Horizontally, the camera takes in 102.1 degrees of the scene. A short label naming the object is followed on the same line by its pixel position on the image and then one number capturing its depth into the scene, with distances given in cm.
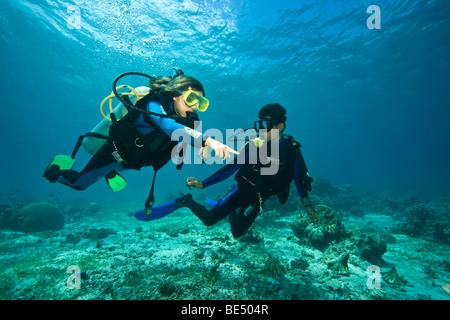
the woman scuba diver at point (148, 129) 279
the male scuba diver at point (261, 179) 417
